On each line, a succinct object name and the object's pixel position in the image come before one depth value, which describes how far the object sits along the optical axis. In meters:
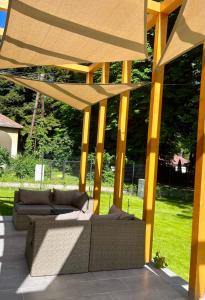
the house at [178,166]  20.85
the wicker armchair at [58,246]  4.57
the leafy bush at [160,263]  5.09
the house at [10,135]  21.66
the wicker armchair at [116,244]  4.88
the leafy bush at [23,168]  16.59
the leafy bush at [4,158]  16.64
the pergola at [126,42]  3.44
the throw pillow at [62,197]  8.55
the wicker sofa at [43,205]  7.16
